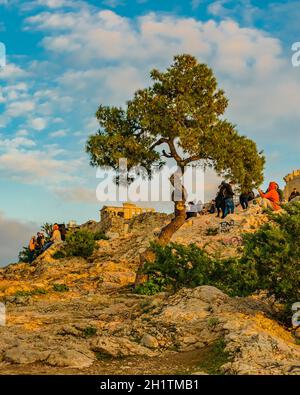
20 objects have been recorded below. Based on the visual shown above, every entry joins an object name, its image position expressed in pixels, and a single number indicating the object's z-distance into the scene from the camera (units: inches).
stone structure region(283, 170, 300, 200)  1745.8
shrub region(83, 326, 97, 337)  420.3
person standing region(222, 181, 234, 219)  1112.2
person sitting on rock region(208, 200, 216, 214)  1387.8
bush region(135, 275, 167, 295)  666.2
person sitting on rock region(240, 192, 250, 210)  1178.2
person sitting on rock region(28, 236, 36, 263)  1371.8
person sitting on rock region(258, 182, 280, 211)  1063.6
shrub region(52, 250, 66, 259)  1125.7
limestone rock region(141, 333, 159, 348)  382.0
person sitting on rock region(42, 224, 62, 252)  1296.8
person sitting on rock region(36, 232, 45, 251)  1382.9
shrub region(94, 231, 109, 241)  1336.1
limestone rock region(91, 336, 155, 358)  364.2
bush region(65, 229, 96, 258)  1125.7
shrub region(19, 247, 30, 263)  1450.5
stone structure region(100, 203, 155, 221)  1660.2
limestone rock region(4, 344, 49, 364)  341.7
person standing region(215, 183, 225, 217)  1162.0
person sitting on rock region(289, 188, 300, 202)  1211.1
